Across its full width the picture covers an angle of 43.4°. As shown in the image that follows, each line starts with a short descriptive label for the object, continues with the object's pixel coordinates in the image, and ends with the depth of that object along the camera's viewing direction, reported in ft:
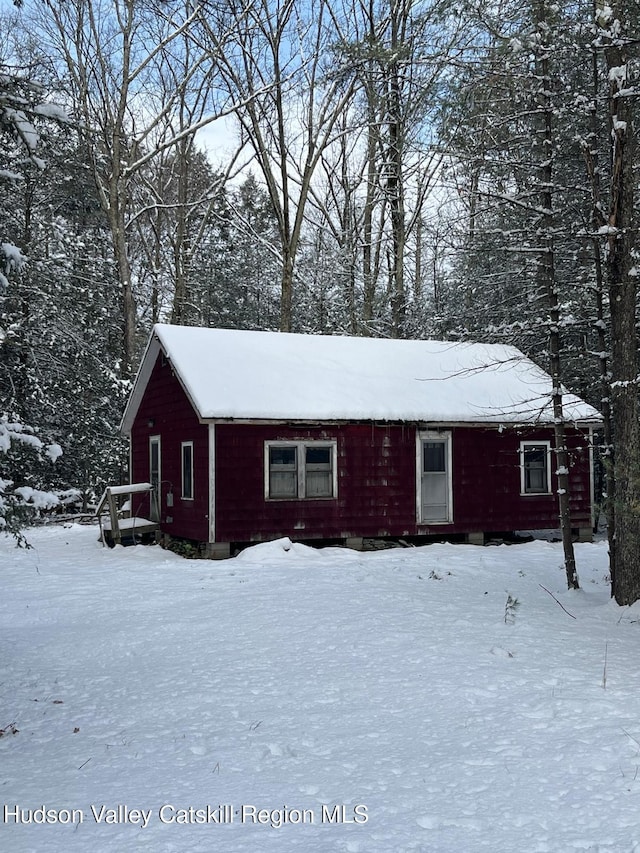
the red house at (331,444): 52.44
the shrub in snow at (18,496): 19.86
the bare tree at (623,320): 31.83
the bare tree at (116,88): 84.64
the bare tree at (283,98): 89.51
